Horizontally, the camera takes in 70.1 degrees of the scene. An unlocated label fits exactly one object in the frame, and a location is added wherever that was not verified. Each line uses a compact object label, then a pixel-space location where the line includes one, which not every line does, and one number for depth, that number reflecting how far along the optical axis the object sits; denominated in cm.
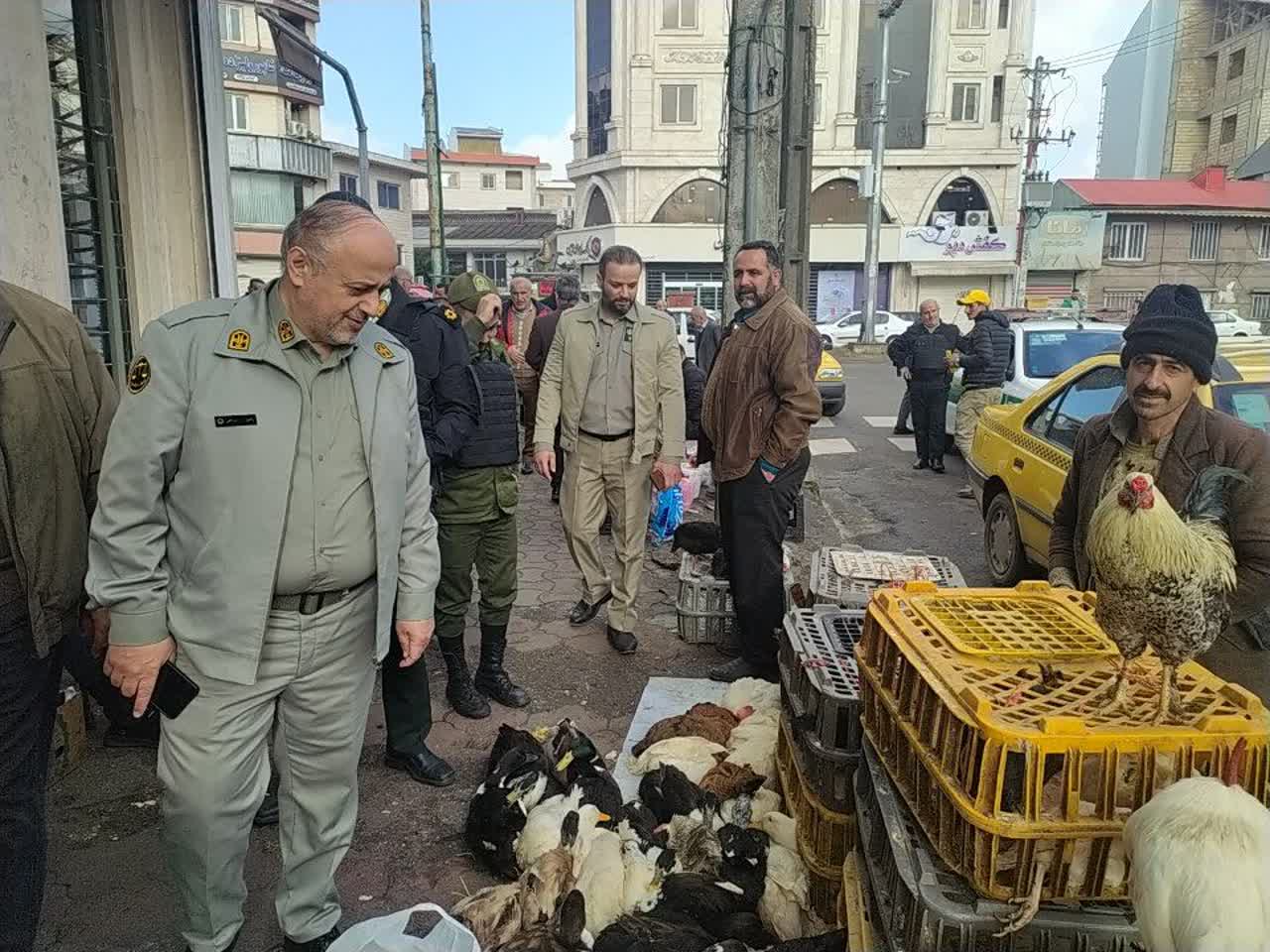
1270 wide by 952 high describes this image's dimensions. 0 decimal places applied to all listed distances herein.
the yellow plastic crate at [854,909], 219
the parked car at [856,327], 3158
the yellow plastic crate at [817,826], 265
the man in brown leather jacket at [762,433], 441
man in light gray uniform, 228
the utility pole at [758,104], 666
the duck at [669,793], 321
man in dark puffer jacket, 974
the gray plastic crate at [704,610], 493
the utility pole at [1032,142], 4059
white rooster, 150
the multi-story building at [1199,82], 4431
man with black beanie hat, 254
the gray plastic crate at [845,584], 406
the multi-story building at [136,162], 520
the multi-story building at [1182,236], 3962
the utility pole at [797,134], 682
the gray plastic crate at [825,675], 269
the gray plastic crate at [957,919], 180
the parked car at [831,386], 1433
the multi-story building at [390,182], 4550
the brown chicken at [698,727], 379
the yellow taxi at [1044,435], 508
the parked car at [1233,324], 2636
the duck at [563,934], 261
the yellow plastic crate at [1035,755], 179
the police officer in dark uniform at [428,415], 377
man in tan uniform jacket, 495
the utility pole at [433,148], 1590
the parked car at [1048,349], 909
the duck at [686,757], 353
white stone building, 4181
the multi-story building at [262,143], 3600
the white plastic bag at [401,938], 233
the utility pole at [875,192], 2870
